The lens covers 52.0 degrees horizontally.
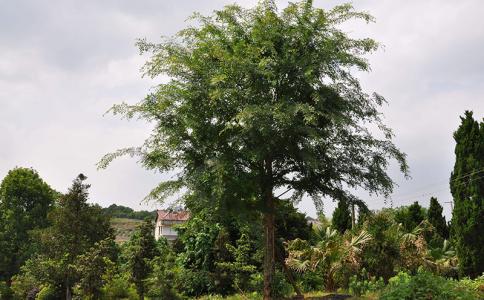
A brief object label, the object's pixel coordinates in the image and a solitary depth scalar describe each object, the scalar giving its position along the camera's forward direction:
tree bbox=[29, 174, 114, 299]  18.84
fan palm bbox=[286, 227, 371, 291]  14.43
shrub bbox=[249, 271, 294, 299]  14.35
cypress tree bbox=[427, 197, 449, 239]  23.12
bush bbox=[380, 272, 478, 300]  8.88
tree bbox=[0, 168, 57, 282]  33.94
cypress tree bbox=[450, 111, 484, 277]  17.17
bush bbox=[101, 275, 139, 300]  17.19
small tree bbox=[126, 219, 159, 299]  15.90
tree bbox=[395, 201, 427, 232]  23.08
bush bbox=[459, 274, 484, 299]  10.44
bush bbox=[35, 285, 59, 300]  19.44
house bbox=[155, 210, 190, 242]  58.50
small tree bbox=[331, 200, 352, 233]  23.91
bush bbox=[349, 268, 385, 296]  12.39
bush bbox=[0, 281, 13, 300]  28.00
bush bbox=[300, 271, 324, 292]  17.16
